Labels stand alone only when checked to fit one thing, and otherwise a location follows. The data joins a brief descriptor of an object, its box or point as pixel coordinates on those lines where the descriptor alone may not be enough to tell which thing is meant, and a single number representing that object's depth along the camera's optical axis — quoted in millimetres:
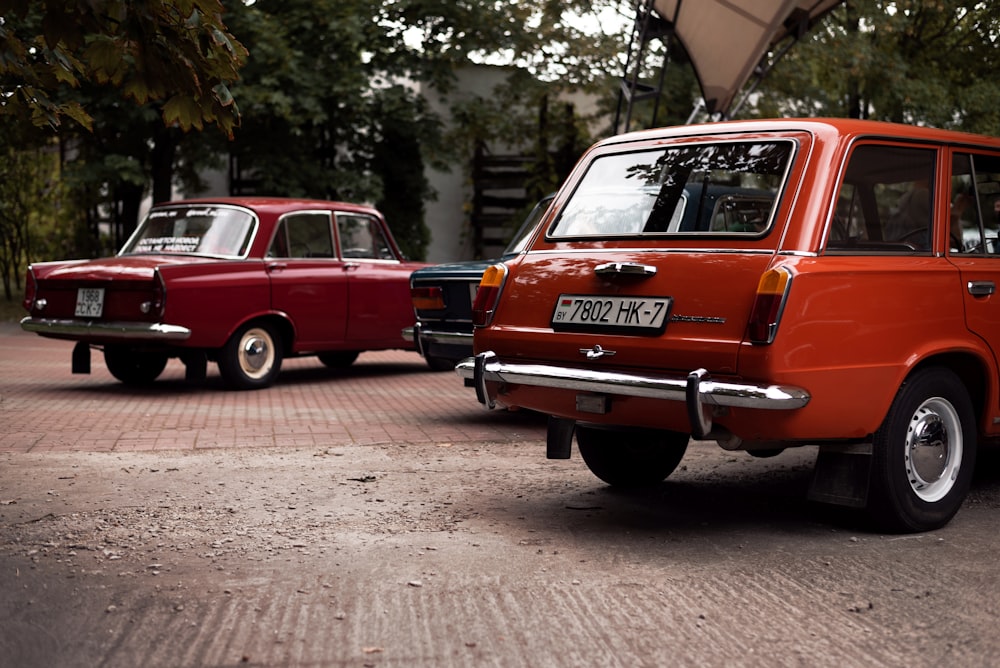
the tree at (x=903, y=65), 20000
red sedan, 10805
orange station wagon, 5027
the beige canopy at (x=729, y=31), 13656
